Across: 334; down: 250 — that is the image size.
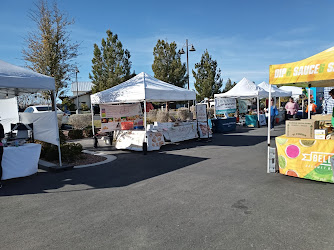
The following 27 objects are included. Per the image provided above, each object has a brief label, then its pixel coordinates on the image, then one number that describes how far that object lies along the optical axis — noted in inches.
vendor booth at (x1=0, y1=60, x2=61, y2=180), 235.5
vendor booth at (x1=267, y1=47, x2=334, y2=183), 201.8
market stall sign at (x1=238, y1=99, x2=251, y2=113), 864.4
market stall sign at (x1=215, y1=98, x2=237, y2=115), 731.4
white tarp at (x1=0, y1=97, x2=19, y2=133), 393.1
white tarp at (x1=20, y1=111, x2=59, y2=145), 285.0
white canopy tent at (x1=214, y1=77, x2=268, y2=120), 687.5
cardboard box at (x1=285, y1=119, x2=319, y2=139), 213.9
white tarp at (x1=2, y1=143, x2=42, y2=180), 233.9
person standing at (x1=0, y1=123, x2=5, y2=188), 225.0
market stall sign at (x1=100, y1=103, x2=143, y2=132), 470.0
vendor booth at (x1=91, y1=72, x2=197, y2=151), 386.0
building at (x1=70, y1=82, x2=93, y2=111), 1936.0
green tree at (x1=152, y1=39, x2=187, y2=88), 1147.3
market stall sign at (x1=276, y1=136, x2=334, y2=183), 202.8
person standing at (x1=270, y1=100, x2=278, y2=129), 572.7
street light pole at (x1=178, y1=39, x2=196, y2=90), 903.2
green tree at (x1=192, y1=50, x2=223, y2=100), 1244.5
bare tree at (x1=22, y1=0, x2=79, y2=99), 461.7
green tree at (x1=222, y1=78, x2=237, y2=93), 2044.4
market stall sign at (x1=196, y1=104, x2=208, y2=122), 493.7
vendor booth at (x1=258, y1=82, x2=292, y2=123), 805.9
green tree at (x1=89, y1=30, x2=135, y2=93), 1067.9
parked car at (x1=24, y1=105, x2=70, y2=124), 736.6
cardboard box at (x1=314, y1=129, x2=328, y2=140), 209.5
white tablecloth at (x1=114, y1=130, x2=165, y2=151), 387.9
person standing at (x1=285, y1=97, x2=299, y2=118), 637.9
